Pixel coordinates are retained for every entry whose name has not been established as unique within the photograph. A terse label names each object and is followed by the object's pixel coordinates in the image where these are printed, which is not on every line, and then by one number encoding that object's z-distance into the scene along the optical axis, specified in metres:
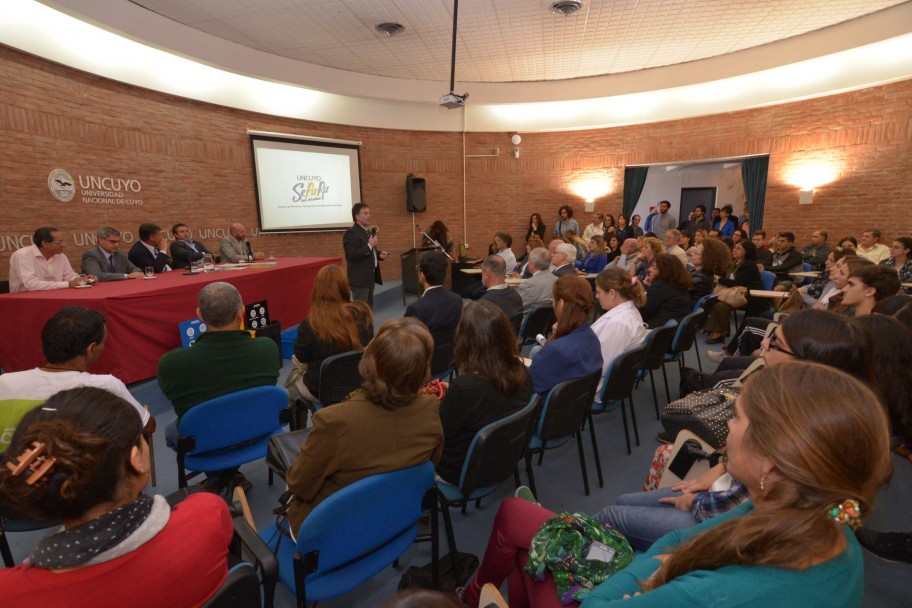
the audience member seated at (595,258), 7.67
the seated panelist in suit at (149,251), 5.27
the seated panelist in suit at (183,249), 5.95
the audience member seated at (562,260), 5.66
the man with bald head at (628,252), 7.06
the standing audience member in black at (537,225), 10.95
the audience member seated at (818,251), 7.44
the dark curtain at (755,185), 8.76
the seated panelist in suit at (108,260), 4.56
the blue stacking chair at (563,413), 2.35
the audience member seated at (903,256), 5.47
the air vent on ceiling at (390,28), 6.64
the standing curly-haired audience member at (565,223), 10.78
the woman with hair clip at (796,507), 0.82
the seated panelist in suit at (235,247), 6.50
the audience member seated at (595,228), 10.25
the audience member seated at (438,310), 3.41
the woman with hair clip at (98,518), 0.87
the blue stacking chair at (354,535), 1.38
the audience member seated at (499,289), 4.05
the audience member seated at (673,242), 6.77
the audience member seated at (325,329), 2.83
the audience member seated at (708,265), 5.19
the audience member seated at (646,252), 6.01
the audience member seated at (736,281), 5.46
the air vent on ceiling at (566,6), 5.96
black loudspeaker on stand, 10.05
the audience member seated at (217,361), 2.23
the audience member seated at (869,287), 3.09
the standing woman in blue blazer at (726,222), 9.09
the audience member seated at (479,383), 1.98
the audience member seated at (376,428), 1.52
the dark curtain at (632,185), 10.26
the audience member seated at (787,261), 6.80
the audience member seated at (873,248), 6.74
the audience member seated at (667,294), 4.23
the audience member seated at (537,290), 4.80
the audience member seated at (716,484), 1.59
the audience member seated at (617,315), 3.21
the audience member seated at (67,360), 1.94
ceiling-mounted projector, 6.20
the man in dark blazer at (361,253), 6.04
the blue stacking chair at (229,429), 2.08
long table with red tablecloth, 3.41
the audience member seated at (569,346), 2.60
